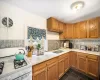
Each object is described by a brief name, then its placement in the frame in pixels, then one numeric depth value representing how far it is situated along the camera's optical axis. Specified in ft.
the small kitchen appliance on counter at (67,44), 7.66
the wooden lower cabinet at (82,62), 5.30
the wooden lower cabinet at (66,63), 5.52
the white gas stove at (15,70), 1.95
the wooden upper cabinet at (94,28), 5.21
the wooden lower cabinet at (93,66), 4.71
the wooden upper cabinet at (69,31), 7.10
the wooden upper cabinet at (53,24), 5.26
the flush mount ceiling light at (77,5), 3.39
